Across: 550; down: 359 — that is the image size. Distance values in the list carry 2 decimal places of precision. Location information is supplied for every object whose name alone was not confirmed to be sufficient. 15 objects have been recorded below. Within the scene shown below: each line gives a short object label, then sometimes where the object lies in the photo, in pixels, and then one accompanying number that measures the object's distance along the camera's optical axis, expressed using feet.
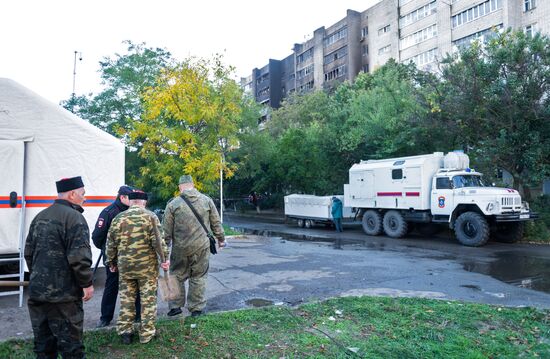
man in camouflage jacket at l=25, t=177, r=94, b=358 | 11.78
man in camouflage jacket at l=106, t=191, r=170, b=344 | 14.78
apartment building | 106.11
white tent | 21.97
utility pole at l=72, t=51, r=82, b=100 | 105.07
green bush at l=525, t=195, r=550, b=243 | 47.19
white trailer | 64.75
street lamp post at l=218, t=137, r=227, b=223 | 46.77
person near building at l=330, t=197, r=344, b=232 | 62.59
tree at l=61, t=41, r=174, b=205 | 80.53
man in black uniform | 17.19
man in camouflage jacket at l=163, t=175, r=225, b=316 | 17.81
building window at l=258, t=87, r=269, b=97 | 240.98
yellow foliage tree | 44.96
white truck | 44.11
